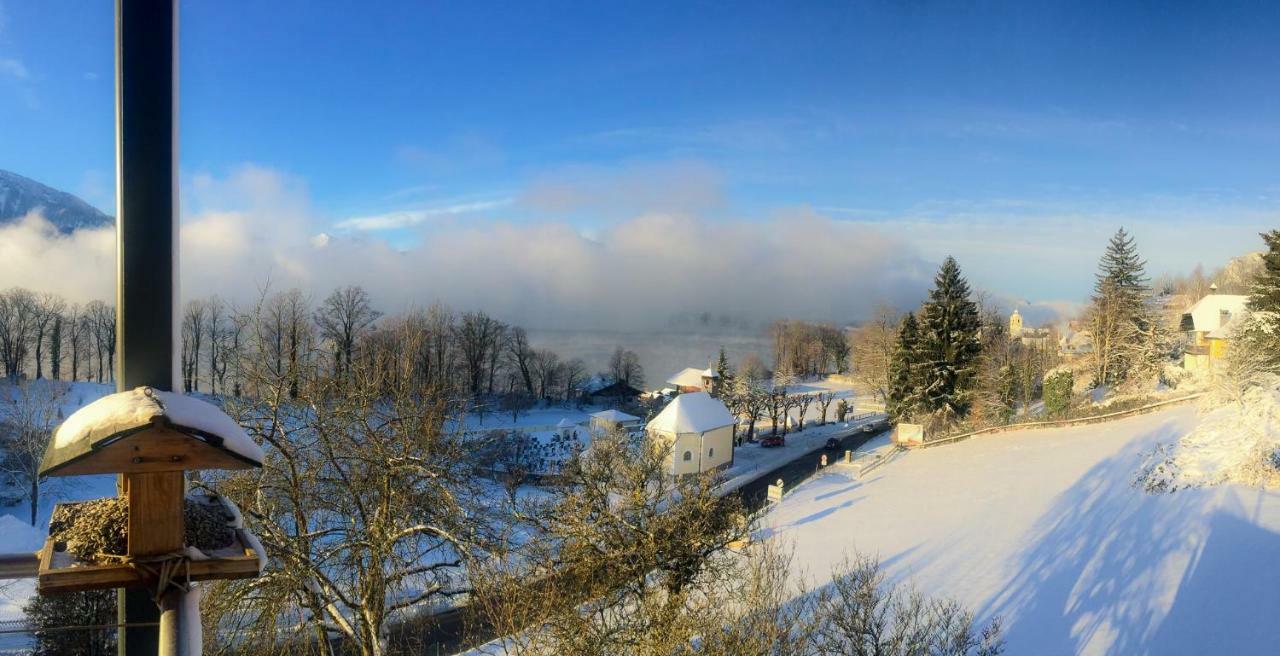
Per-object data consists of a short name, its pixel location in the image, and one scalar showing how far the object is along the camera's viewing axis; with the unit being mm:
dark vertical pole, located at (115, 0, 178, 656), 1215
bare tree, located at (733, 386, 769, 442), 32031
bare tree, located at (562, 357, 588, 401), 38688
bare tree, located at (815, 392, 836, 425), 36478
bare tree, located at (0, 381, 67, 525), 12141
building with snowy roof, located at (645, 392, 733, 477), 23906
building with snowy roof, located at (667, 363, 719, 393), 39531
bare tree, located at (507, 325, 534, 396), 36406
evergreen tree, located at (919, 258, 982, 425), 27719
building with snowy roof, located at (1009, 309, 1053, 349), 47312
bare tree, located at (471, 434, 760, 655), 5508
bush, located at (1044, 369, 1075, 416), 25578
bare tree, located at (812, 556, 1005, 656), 7316
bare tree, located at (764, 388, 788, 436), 32972
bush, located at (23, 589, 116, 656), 6277
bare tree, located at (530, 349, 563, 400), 37906
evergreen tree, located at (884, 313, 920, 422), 28156
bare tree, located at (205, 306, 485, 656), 4586
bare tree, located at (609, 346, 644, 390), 44281
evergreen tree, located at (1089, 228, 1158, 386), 30453
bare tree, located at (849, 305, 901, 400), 39028
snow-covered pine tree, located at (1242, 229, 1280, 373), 20641
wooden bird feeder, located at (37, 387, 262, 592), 1097
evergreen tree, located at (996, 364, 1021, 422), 28297
